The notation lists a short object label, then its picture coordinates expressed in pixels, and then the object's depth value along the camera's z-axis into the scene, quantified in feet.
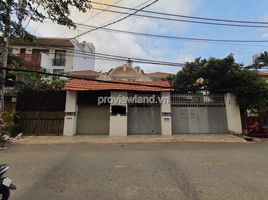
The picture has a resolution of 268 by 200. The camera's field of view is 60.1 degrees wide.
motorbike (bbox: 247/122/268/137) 46.82
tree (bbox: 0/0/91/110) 16.53
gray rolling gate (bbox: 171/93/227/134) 49.70
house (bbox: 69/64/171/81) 74.90
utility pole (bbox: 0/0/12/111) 16.53
